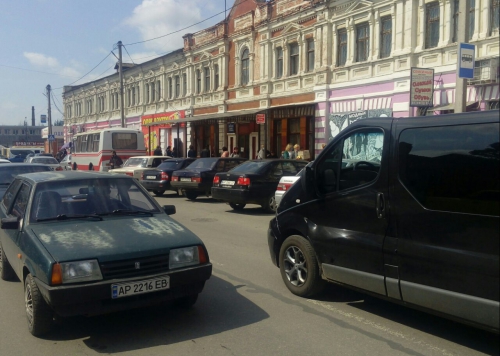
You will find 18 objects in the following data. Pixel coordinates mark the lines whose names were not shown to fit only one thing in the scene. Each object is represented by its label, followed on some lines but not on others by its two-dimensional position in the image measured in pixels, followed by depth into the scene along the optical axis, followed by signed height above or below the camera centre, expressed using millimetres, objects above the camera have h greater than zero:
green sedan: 4531 -982
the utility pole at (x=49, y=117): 58625 +2898
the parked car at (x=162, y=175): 18875 -1133
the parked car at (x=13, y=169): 10883 -566
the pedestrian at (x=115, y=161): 26250 -890
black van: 4070 -634
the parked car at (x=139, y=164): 20797 -836
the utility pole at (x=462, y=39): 12751 +2627
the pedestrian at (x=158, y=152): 31988 -508
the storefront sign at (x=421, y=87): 15977 +1808
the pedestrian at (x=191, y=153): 29855 -522
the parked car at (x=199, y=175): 17250 -1034
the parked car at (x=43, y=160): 32594 -1057
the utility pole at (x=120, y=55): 36475 +6297
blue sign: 12617 +2066
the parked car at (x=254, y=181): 14086 -1024
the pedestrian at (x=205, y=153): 29469 -513
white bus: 27297 -91
